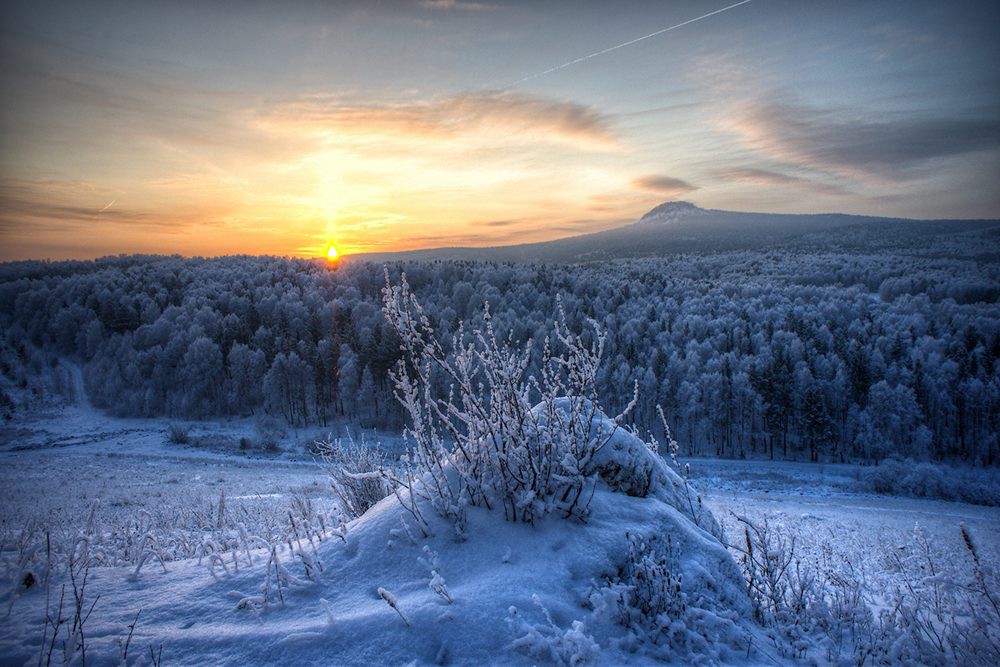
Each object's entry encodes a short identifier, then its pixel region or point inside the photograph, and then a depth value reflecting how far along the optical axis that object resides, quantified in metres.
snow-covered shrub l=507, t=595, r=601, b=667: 2.48
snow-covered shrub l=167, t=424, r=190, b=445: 41.22
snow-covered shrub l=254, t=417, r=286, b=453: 40.62
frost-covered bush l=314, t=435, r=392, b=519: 5.54
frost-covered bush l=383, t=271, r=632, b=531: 3.59
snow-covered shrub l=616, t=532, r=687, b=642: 2.87
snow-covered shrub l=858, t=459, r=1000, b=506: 30.66
